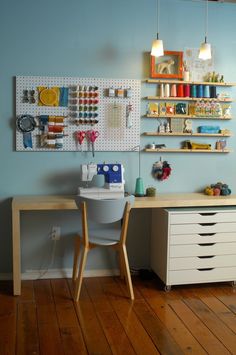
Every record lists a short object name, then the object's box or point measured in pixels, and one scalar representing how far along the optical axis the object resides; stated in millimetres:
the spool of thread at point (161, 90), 3600
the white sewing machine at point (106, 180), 3312
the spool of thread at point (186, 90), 3646
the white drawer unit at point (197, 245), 3299
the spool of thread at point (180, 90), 3635
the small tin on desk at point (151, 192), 3533
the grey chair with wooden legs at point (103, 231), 2996
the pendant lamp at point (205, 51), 3293
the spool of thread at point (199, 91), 3658
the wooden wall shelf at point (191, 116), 3602
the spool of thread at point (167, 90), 3605
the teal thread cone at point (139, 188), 3533
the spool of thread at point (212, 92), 3693
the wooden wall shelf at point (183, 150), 3638
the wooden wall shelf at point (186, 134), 3615
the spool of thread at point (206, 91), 3666
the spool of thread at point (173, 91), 3615
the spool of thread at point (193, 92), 3654
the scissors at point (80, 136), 3506
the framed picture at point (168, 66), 3579
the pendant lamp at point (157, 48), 3247
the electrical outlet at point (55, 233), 3607
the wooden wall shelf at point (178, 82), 3576
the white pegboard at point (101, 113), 3424
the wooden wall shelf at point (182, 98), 3584
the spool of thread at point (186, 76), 3615
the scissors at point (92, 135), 3523
